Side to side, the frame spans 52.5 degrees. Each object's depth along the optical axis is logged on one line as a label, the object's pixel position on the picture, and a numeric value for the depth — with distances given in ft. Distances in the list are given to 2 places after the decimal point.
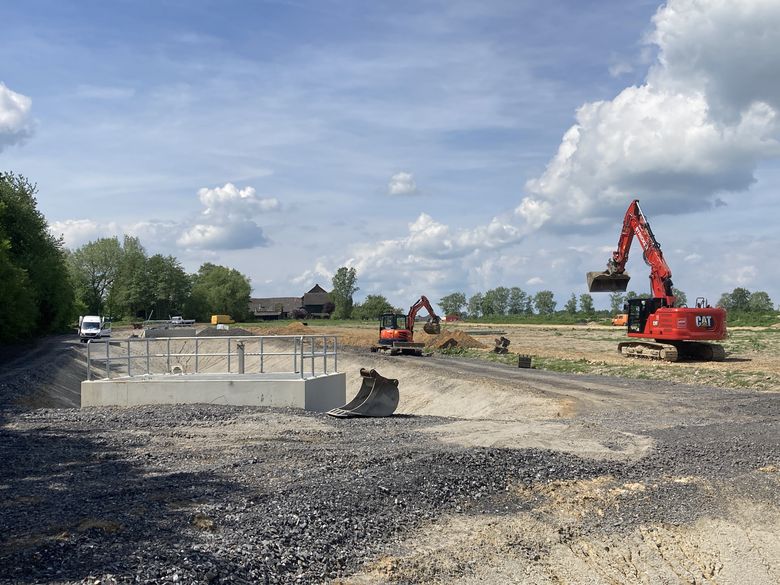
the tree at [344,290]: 463.42
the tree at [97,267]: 374.84
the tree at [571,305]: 492.82
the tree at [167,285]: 368.89
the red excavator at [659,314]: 101.65
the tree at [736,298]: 441.27
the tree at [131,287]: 364.79
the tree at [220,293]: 391.86
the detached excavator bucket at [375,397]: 64.80
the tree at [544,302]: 554.05
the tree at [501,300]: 547.90
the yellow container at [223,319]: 328.29
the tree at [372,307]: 423.64
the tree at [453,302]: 554.05
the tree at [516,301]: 545.85
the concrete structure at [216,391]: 67.72
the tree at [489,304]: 543.39
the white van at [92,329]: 193.98
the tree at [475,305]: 538.47
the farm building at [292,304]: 532.32
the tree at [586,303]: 479.99
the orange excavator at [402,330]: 133.90
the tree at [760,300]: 448.65
